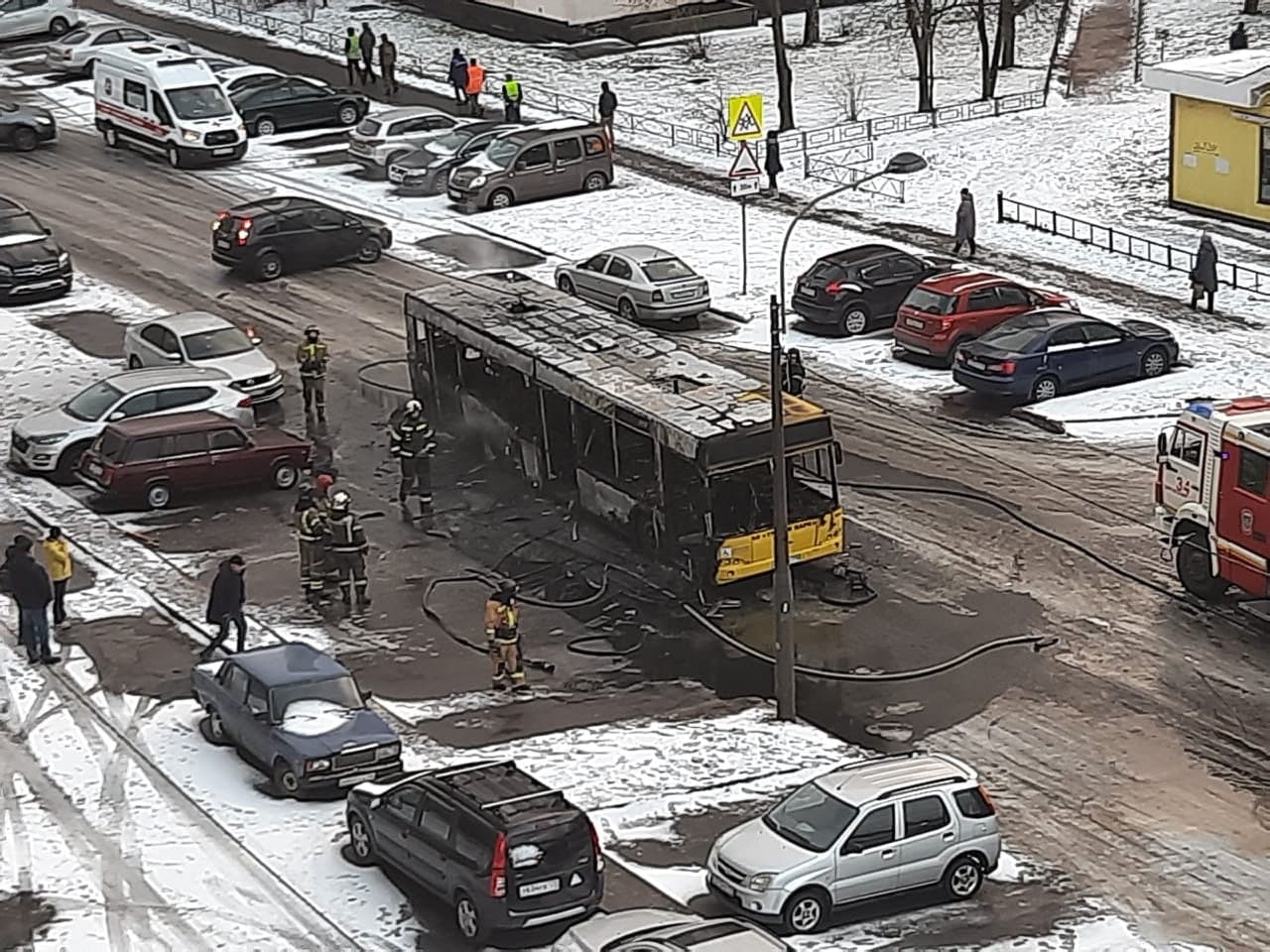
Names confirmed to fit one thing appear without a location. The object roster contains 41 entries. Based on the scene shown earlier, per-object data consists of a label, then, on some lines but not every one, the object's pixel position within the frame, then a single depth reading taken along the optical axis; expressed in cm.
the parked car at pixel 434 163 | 5300
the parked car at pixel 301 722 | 2514
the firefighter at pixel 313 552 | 3136
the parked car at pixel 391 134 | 5425
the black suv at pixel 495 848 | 2175
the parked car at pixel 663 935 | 1945
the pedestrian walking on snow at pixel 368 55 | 6191
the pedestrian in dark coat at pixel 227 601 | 2895
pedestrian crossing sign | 4231
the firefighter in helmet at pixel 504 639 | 2839
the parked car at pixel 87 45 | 6519
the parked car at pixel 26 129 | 5753
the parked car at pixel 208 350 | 3881
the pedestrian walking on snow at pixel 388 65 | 6075
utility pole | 2723
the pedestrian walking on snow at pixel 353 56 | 6184
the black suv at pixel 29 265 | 4581
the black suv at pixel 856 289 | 4262
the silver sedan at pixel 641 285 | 4334
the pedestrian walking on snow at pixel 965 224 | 4653
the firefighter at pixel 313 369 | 3791
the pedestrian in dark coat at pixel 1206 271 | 4294
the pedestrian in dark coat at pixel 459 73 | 5903
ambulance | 5528
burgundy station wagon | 3491
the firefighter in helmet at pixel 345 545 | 3123
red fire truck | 2973
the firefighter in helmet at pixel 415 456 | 3500
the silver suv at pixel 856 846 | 2236
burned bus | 3075
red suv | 4056
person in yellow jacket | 3002
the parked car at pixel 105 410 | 3625
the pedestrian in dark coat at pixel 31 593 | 2875
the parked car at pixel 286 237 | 4650
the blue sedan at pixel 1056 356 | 3844
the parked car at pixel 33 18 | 6906
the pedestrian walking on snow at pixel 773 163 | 5128
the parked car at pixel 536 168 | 5147
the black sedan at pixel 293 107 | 5831
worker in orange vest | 5884
